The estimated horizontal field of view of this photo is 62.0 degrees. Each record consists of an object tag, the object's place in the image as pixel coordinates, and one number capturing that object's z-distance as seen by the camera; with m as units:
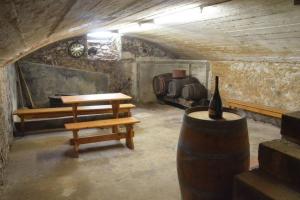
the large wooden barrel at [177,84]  6.82
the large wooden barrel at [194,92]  6.43
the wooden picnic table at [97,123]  3.69
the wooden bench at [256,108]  4.76
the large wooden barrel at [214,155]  1.73
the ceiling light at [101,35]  7.15
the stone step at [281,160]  1.40
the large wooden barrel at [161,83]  7.24
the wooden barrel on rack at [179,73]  6.98
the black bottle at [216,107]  1.91
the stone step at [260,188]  1.34
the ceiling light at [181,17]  3.48
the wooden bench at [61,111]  4.66
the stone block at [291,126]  1.58
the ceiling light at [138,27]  4.80
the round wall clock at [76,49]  6.98
